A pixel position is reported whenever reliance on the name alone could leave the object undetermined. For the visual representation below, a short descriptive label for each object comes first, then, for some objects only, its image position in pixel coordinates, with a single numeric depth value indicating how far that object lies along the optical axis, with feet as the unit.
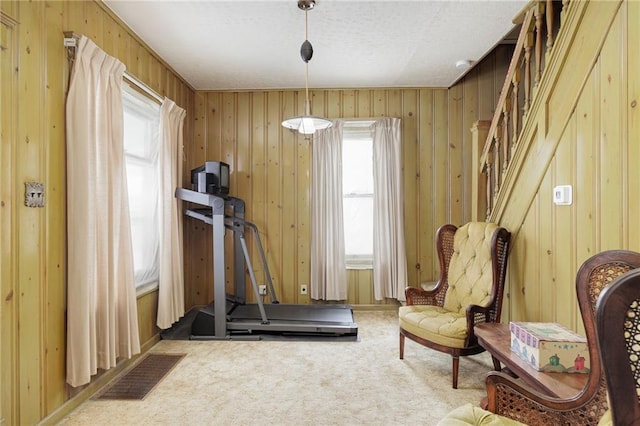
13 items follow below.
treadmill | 10.87
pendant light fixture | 8.00
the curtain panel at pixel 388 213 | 13.14
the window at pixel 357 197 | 13.69
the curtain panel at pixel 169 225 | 10.52
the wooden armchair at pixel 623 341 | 2.14
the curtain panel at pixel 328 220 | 13.32
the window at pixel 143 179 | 9.62
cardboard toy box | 5.00
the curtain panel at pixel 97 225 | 6.95
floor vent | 7.66
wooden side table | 4.58
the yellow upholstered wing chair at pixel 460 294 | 7.80
